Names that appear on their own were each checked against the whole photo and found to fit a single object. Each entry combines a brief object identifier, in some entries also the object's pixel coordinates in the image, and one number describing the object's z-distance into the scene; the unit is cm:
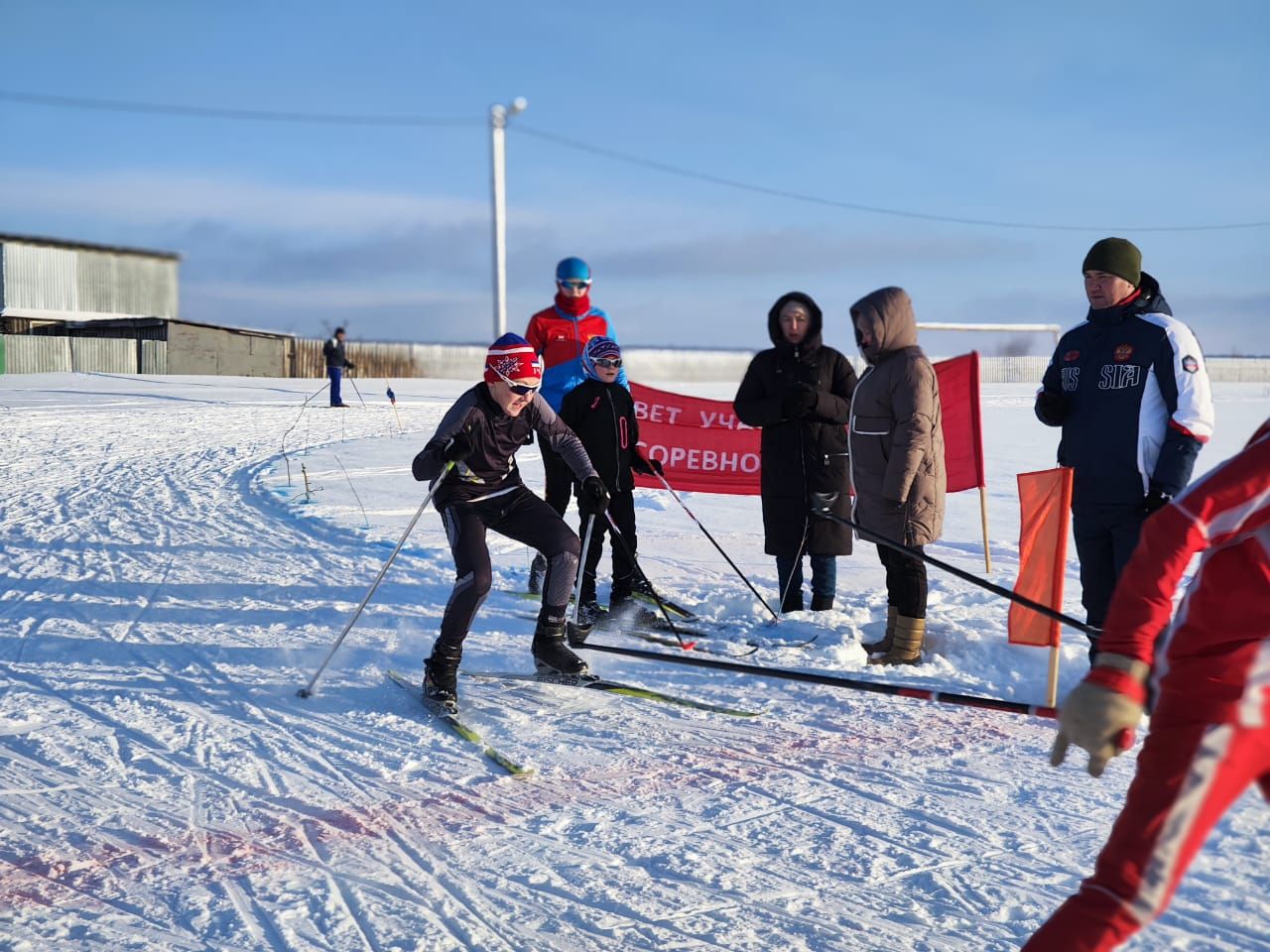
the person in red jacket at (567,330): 683
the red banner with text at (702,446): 827
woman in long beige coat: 531
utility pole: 2312
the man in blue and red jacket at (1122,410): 426
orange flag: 482
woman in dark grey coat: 597
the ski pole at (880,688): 311
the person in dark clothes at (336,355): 2084
